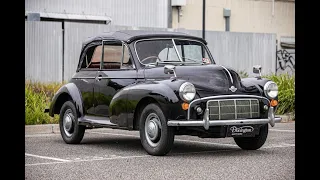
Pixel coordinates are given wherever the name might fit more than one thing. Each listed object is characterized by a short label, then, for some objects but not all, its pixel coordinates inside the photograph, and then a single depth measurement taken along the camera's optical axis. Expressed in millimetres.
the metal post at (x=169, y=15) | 28062
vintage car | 8656
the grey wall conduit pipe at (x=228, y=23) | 30266
